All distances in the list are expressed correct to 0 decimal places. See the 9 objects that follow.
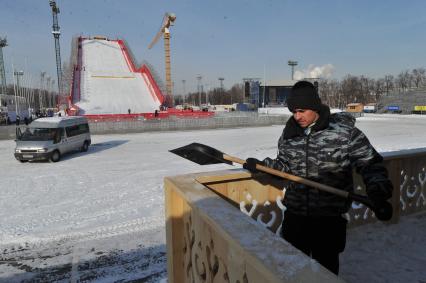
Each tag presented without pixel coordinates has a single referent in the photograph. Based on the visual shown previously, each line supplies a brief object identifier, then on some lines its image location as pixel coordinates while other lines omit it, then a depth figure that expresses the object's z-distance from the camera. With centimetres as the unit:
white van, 1259
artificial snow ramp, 3906
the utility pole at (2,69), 4669
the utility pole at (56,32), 5541
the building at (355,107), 5518
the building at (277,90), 9215
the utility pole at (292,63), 9400
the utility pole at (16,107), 3246
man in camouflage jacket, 233
